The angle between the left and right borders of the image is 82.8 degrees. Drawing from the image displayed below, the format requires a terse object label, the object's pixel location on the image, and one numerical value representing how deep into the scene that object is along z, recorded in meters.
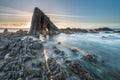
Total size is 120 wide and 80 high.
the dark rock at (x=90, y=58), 7.19
